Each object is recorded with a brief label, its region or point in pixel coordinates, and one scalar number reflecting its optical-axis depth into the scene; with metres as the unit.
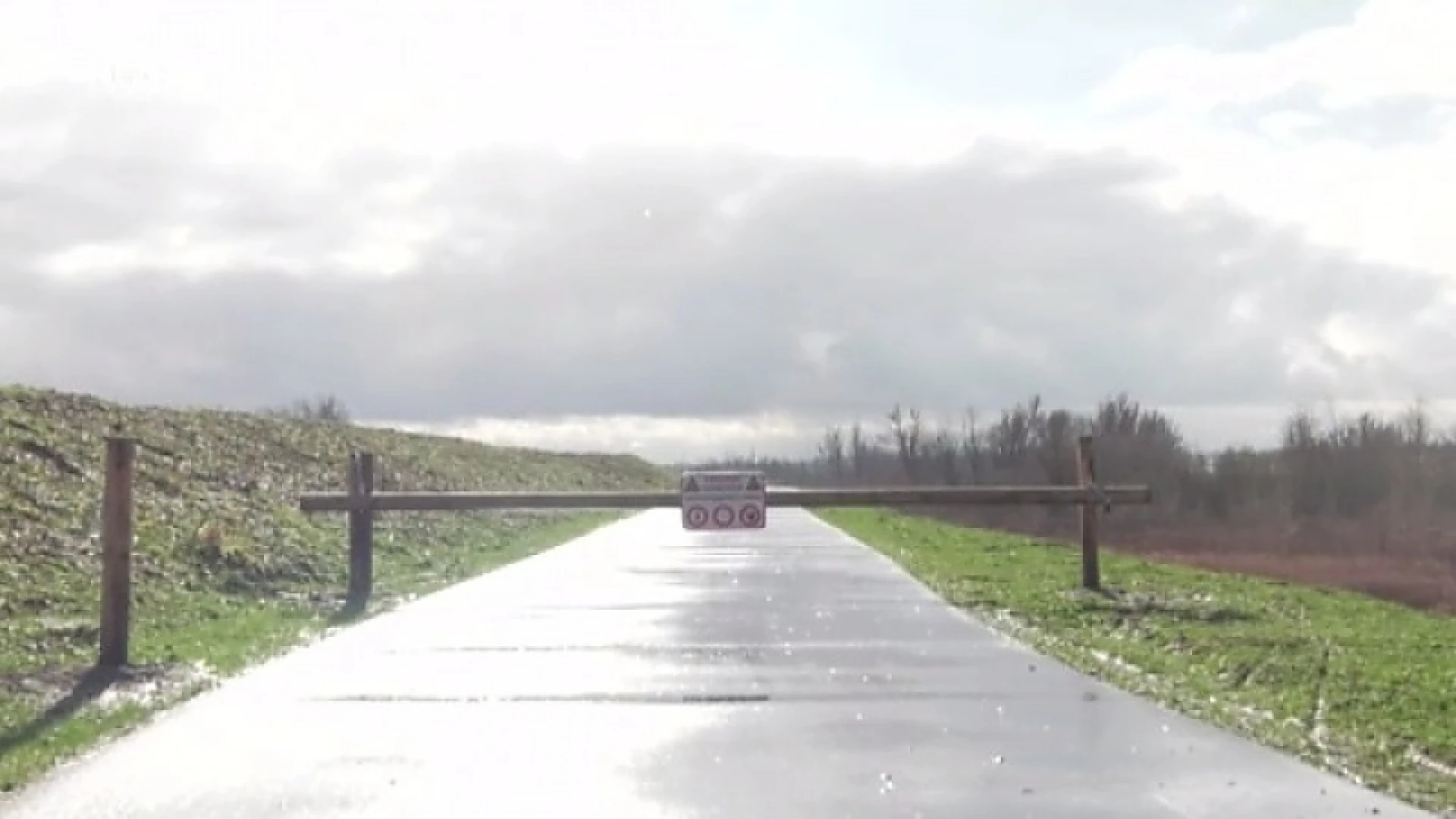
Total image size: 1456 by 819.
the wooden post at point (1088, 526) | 20.61
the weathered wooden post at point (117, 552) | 12.87
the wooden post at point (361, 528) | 20.09
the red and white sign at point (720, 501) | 19.80
